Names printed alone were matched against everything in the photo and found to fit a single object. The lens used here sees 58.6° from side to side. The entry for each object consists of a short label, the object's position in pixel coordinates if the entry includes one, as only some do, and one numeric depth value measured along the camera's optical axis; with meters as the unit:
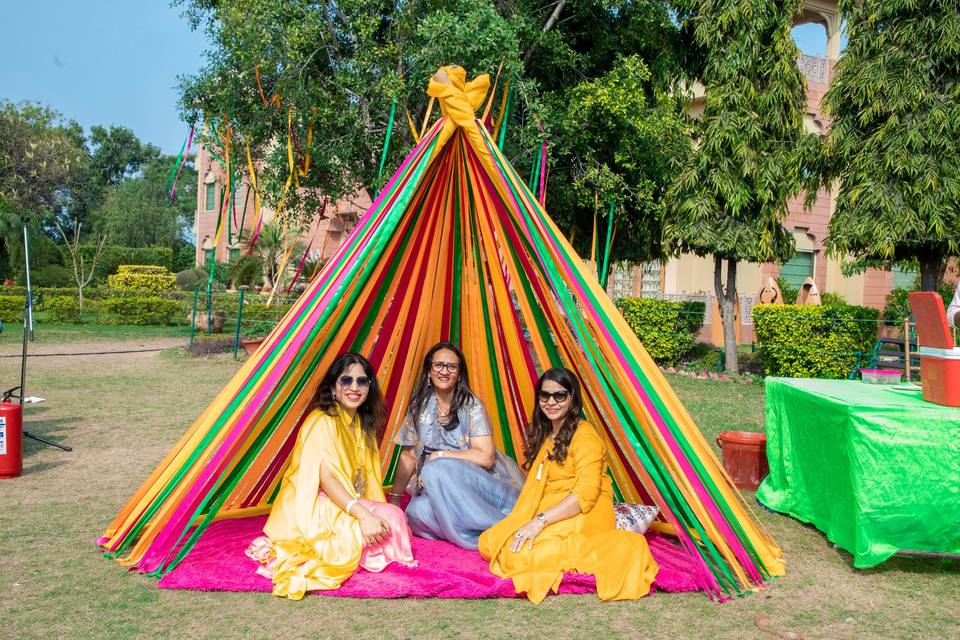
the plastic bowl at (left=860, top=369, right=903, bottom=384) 4.85
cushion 4.29
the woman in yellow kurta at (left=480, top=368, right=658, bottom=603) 3.71
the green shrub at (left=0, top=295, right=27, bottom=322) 18.43
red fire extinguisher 5.38
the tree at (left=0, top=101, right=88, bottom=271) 27.72
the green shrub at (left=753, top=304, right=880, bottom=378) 11.06
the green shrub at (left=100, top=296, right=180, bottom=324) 19.48
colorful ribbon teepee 3.82
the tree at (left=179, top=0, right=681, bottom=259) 9.58
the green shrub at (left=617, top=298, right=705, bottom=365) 12.48
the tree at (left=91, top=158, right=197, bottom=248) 34.28
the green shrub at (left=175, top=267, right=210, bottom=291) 25.50
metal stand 5.98
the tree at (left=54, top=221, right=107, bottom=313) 21.77
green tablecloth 3.82
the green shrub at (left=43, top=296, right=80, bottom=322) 19.17
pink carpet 3.65
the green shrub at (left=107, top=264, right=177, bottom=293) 24.09
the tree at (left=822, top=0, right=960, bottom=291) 10.27
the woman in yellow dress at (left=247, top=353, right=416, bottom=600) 3.78
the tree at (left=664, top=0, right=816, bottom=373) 11.21
